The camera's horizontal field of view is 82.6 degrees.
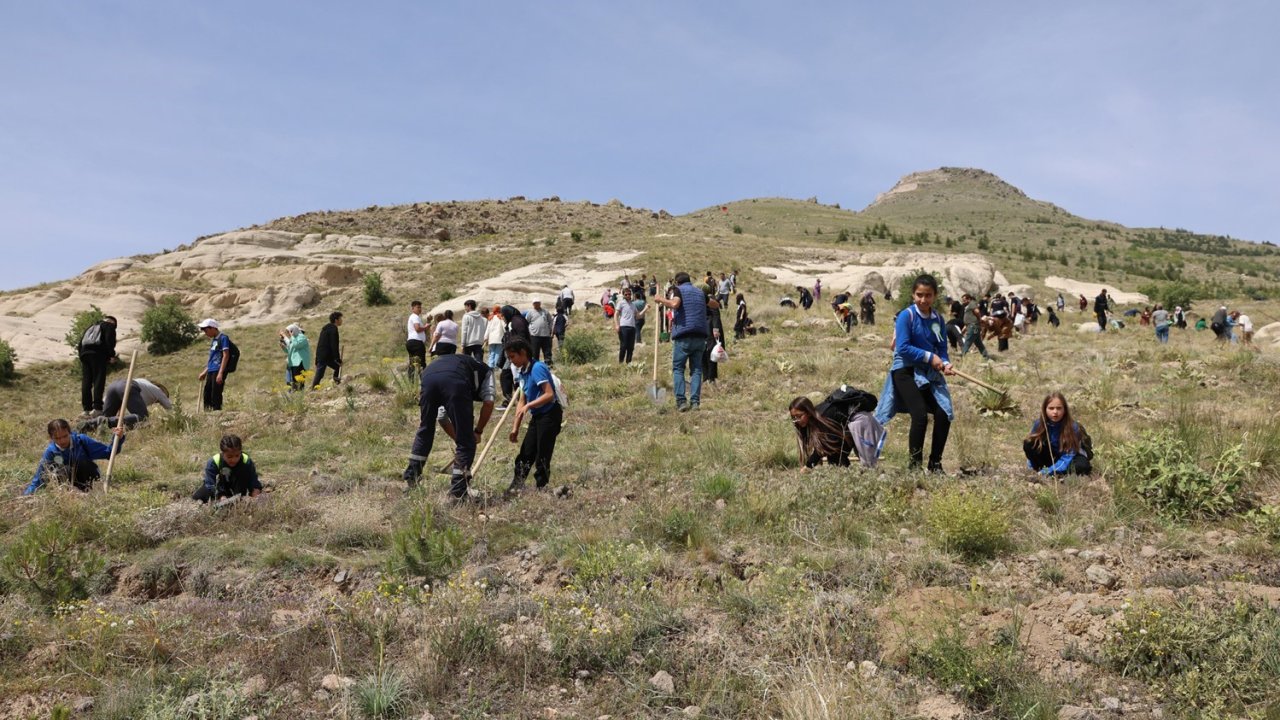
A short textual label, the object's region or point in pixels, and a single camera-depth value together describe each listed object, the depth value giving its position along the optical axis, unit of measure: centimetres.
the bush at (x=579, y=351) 1566
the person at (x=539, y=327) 1258
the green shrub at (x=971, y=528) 450
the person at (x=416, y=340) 1290
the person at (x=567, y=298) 2158
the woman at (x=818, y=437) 671
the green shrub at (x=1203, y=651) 294
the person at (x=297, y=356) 1256
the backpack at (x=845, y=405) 686
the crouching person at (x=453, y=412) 610
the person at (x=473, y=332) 1176
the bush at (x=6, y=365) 2156
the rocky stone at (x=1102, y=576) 400
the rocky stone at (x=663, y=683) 335
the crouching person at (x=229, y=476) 621
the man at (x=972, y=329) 1438
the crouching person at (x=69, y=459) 679
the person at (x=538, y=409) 640
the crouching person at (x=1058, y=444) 607
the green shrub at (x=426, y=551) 469
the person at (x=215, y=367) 1101
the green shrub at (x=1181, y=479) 496
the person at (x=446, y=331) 1164
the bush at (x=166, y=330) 2589
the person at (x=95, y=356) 1081
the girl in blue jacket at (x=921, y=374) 604
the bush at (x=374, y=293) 3155
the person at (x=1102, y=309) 2250
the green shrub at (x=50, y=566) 454
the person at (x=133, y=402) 936
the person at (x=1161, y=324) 1691
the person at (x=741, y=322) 1842
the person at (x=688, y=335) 939
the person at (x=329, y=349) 1291
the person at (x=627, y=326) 1428
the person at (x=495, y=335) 1197
